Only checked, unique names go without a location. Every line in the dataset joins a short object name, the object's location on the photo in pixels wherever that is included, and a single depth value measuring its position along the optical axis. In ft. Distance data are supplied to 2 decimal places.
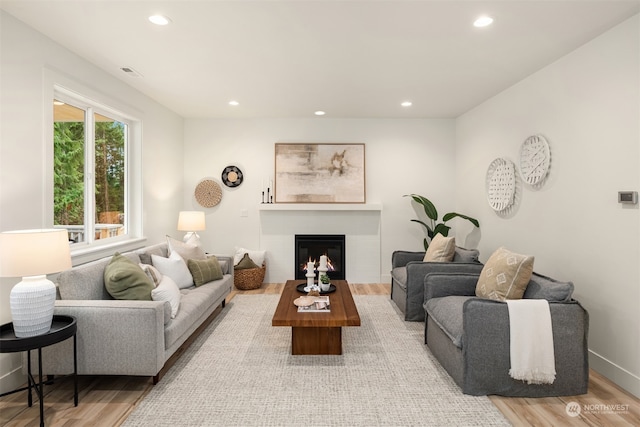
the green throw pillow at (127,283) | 9.28
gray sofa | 8.31
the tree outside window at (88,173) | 10.80
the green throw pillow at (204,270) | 13.12
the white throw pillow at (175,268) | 12.28
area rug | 7.39
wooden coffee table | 9.73
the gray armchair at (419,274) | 12.74
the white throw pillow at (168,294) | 9.59
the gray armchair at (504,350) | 8.14
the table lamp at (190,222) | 16.28
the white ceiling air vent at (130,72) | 11.81
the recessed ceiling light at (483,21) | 8.45
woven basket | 17.72
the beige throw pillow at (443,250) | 13.94
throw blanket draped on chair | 7.98
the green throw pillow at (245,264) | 18.06
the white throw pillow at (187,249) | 13.64
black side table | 6.91
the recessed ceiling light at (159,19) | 8.40
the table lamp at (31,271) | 7.12
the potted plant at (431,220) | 17.38
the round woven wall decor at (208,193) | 19.16
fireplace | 19.13
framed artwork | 19.07
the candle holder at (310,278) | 12.53
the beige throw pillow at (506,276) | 9.30
